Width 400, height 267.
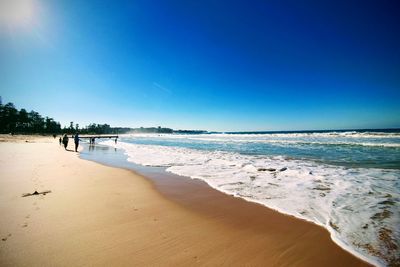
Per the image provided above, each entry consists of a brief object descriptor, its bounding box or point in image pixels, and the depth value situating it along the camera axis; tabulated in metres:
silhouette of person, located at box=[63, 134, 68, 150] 25.82
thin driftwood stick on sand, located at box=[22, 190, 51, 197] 6.07
